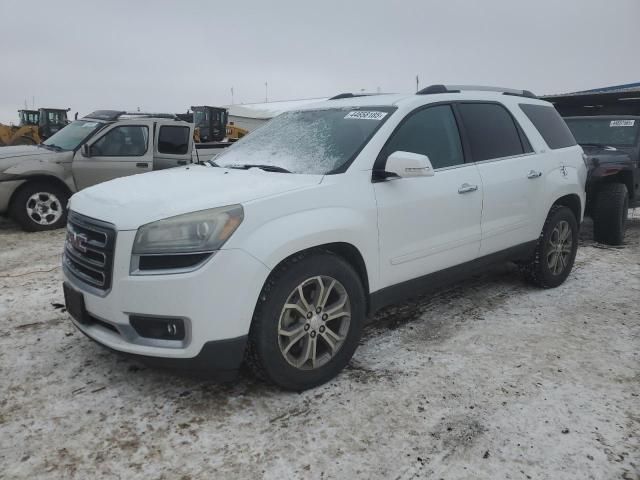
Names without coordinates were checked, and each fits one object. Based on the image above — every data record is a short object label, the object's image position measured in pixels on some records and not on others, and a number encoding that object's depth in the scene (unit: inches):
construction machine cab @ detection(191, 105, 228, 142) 815.7
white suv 98.1
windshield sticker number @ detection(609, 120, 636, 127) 292.2
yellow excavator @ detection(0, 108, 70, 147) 674.8
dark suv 253.0
